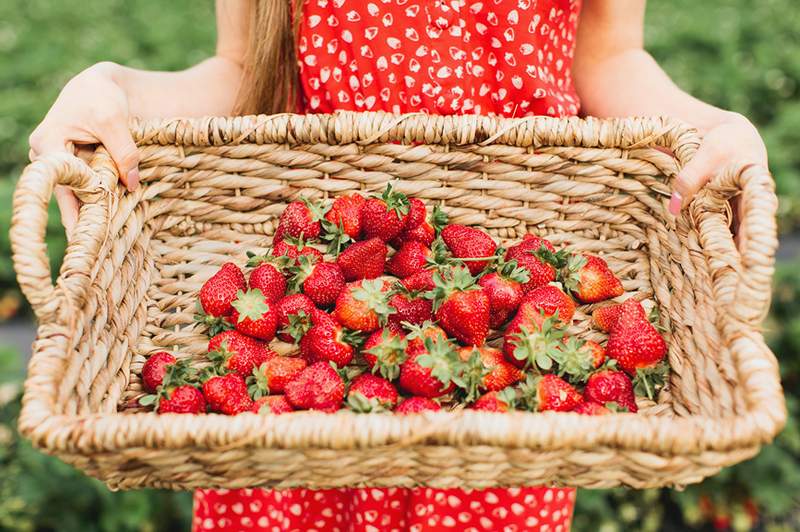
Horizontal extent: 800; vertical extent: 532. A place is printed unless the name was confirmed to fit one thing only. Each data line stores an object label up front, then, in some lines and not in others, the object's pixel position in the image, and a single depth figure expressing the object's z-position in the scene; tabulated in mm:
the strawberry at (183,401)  1075
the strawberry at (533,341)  1139
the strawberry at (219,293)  1223
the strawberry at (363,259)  1287
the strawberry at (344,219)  1310
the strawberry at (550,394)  1081
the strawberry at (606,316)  1240
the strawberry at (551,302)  1216
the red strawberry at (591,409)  1062
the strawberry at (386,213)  1284
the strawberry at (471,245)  1285
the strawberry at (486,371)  1099
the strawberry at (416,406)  1054
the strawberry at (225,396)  1104
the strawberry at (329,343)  1181
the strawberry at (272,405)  1077
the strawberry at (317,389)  1076
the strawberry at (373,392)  1033
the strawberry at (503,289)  1237
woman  1189
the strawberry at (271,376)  1153
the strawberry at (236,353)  1168
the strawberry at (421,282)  1258
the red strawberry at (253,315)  1207
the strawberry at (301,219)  1298
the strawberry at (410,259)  1309
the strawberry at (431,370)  1084
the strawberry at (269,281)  1261
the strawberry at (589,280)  1268
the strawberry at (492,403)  1059
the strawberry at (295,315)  1235
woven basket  838
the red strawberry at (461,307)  1171
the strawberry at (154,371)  1128
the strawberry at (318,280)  1269
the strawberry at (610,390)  1108
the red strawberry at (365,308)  1212
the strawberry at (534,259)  1268
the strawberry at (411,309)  1230
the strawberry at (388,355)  1140
